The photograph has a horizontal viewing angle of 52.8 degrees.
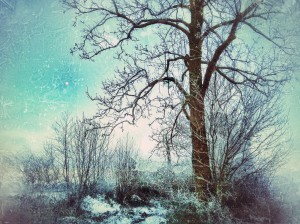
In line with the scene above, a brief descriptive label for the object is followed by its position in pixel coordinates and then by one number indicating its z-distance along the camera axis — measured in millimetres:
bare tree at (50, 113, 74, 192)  9061
